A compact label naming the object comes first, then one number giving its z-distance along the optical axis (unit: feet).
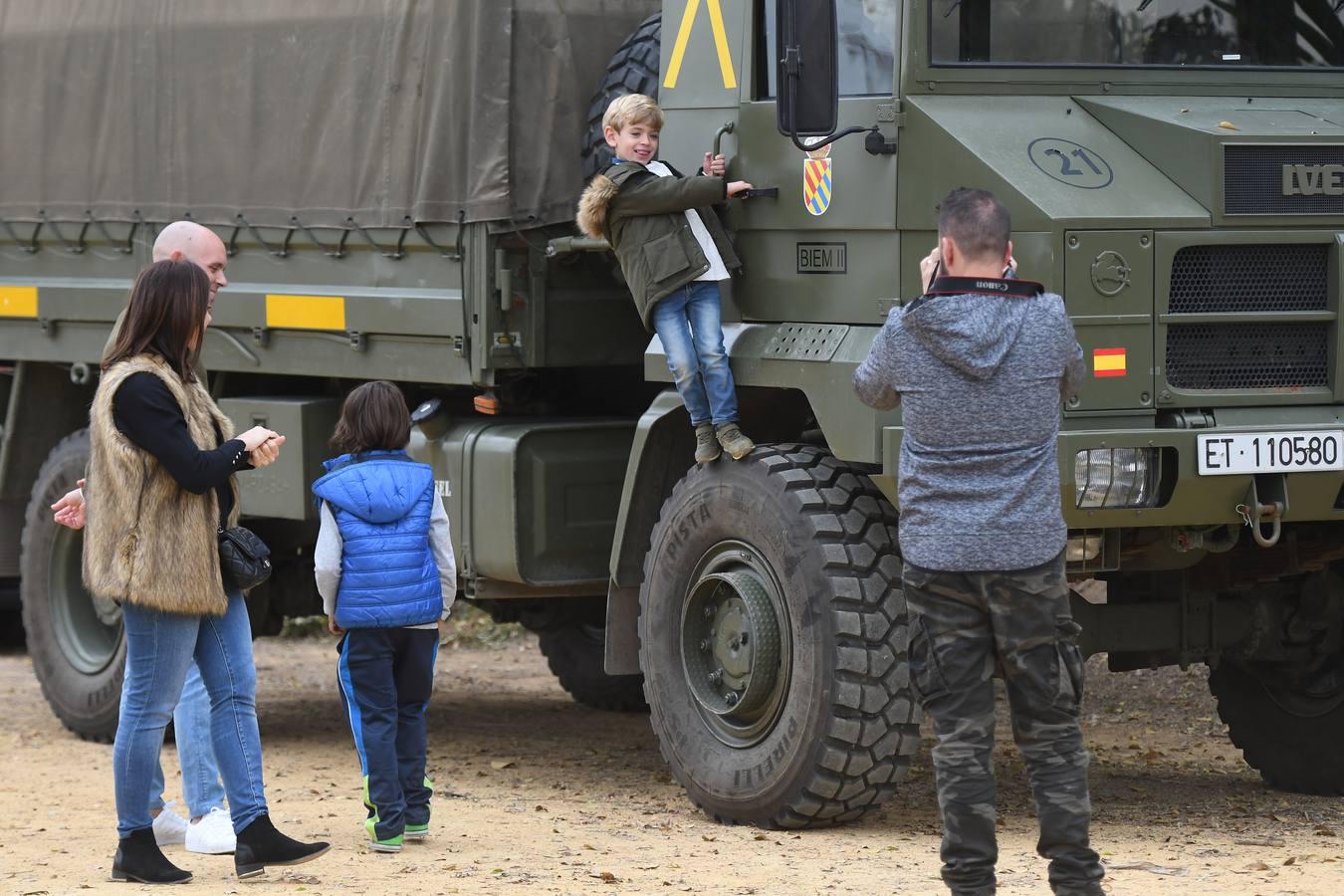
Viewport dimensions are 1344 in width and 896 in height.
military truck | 45.42
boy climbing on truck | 48.65
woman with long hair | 42.27
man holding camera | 35.60
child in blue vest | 46.24
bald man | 46.50
